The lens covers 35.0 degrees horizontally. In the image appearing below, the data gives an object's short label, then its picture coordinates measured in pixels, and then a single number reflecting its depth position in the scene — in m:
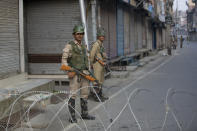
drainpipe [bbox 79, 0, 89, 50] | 8.60
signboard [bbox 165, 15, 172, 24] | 37.95
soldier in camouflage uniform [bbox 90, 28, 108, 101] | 8.48
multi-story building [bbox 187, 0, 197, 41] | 96.38
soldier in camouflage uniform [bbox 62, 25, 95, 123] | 6.28
